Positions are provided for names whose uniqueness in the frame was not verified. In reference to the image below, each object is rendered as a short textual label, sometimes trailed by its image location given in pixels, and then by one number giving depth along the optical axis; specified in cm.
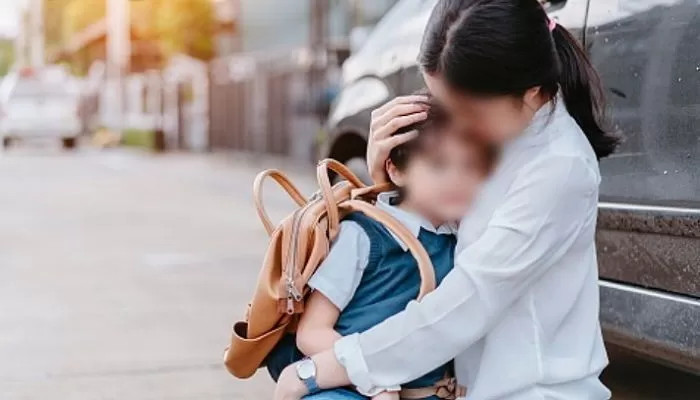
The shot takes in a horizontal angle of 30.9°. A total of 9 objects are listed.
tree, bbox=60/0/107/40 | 4506
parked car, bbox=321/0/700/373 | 337
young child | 228
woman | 215
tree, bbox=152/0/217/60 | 2631
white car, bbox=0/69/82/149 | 2803
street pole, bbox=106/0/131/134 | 3519
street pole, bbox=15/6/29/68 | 6574
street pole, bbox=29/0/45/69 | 5188
